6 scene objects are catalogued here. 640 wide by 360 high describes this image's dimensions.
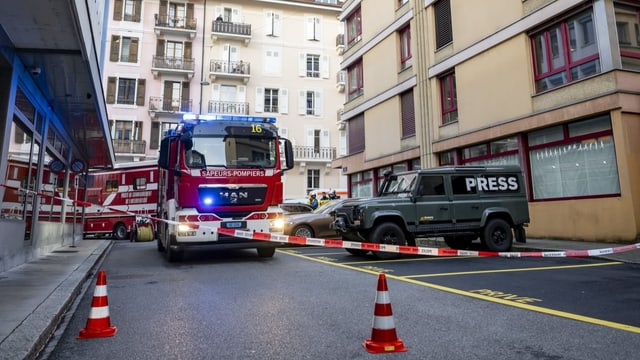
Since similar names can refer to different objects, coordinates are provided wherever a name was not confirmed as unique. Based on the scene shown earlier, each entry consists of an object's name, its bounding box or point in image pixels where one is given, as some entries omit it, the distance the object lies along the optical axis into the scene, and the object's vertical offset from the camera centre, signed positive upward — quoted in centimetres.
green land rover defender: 977 +49
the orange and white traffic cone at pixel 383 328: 357 -83
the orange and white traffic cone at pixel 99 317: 411 -81
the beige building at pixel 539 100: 1184 +445
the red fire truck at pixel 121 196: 1969 +179
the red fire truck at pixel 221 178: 909 +120
